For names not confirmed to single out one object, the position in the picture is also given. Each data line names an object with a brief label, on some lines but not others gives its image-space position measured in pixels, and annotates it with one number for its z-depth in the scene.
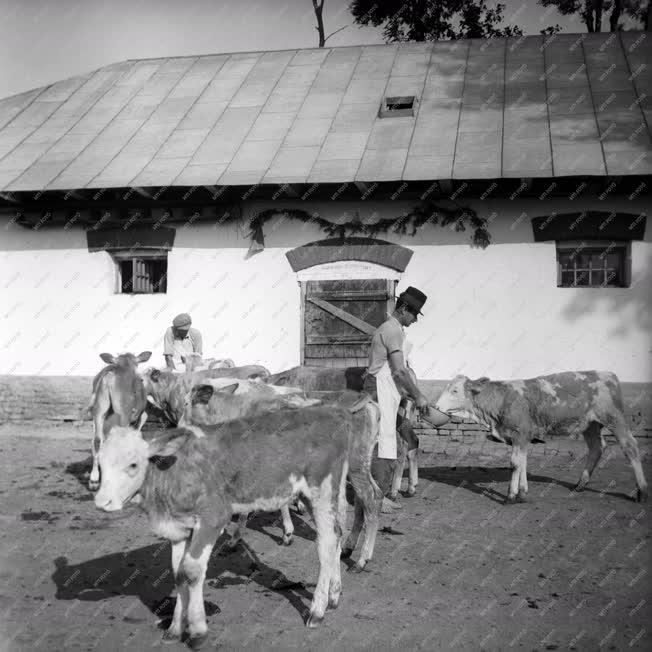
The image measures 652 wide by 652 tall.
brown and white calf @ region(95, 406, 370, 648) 3.88
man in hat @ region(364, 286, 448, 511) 5.98
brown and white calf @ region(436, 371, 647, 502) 7.44
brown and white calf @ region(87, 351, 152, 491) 7.86
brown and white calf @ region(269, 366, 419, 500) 7.72
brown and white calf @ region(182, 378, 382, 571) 5.41
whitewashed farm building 10.12
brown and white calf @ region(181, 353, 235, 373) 8.56
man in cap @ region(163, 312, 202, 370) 9.27
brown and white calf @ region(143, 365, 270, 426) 7.45
